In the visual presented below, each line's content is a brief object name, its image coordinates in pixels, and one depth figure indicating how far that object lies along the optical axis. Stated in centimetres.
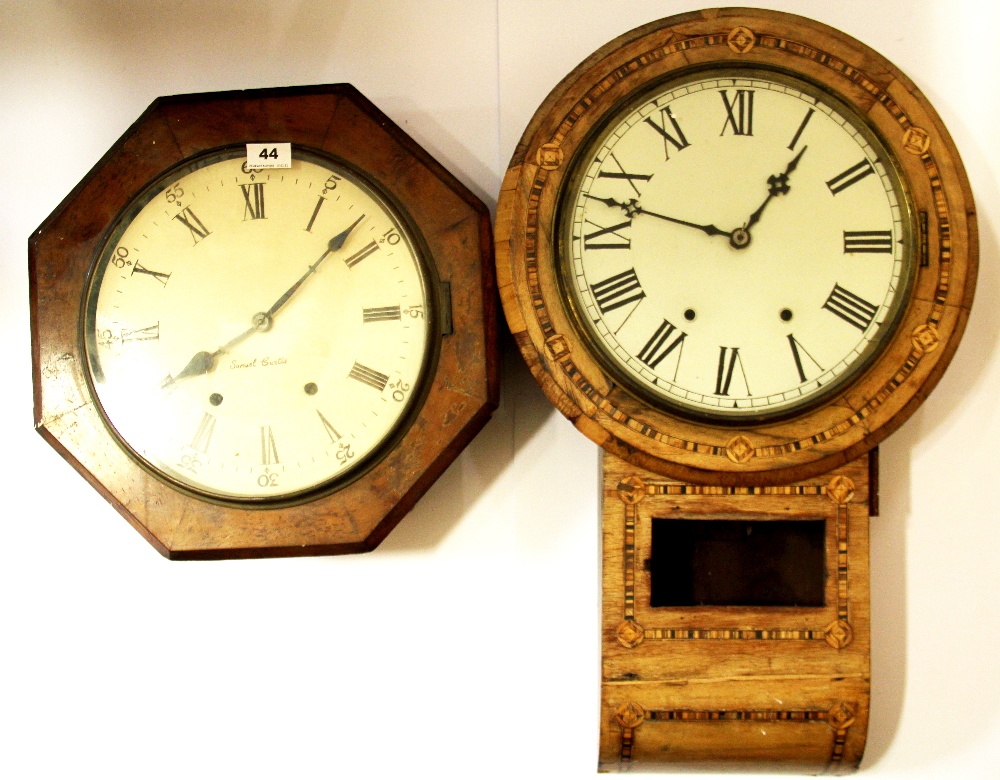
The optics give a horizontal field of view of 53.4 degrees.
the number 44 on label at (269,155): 145
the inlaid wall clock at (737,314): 134
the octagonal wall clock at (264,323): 142
